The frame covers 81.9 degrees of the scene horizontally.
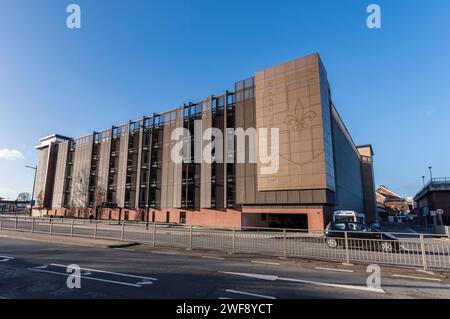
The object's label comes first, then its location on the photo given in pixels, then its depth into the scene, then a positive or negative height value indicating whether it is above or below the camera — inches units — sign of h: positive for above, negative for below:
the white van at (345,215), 1083.8 -47.8
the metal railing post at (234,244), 487.5 -76.7
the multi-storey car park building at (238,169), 1253.6 +219.7
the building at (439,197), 1612.9 +52.0
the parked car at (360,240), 428.8 -66.0
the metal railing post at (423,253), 361.1 -66.8
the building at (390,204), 3912.9 +4.5
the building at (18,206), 3940.5 -69.2
